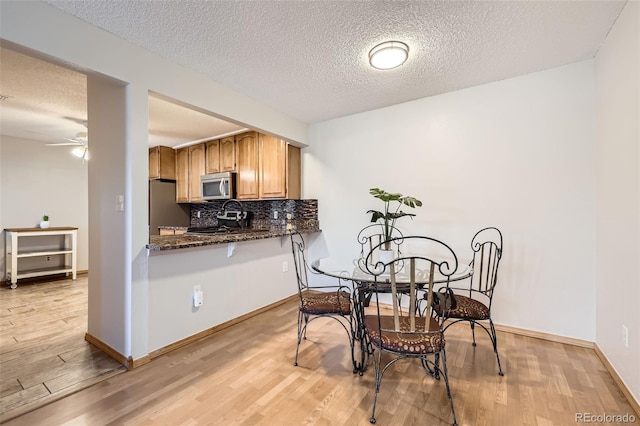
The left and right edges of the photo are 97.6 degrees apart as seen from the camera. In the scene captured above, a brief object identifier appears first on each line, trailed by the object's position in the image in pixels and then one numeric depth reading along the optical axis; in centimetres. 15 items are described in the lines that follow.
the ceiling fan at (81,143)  388
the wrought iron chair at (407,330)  148
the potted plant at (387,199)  227
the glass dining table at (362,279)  178
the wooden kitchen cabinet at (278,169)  367
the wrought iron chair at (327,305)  204
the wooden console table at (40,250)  409
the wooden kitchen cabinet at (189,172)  459
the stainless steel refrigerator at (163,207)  465
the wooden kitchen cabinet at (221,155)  417
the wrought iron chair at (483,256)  259
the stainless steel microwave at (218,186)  410
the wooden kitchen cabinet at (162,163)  481
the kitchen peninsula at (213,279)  216
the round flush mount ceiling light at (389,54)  201
